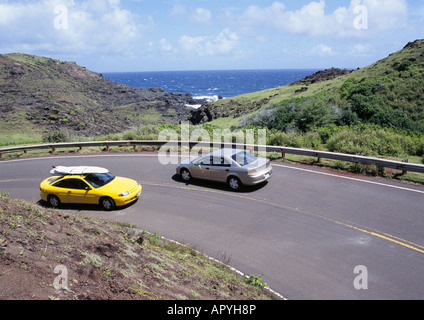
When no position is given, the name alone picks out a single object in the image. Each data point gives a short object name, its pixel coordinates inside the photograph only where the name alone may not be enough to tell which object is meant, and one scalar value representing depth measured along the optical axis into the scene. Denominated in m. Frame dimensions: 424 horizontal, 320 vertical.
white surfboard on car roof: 11.84
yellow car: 11.51
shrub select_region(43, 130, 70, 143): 27.23
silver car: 12.09
